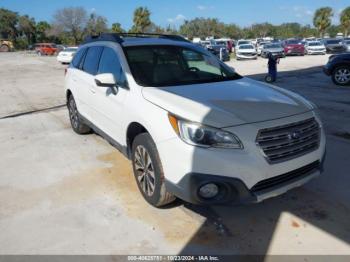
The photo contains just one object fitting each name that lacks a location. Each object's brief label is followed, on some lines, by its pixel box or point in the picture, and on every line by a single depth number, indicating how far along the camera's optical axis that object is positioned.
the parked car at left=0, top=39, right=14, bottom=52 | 70.75
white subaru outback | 3.03
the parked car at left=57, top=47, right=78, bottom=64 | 28.50
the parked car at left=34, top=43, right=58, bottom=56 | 50.09
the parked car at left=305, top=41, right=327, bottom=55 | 34.12
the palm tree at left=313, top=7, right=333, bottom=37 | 80.06
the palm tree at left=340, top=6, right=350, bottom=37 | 76.51
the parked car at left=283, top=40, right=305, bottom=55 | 33.75
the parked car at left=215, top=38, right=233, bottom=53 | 40.38
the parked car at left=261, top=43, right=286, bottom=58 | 30.58
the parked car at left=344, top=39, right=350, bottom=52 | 29.36
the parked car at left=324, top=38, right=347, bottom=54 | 32.57
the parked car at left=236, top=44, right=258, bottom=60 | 30.14
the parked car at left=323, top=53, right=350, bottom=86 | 11.83
